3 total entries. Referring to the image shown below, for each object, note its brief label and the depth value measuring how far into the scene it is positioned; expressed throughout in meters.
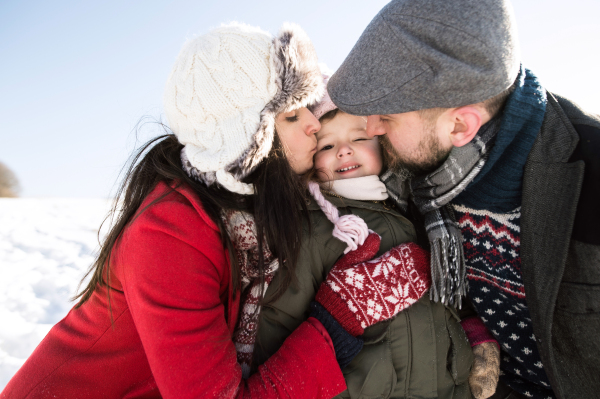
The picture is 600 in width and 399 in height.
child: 0.72
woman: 0.63
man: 0.65
